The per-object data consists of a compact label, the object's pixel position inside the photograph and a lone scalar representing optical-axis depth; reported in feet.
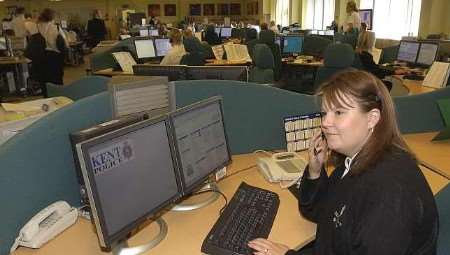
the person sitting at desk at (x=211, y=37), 30.06
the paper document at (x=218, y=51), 22.97
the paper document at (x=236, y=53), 22.08
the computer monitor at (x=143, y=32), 31.54
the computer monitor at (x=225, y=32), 35.55
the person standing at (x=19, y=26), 29.19
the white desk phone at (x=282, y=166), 6.14
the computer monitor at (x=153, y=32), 31.45
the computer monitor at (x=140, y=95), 5.54
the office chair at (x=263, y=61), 15.77
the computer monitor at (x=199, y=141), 5.13
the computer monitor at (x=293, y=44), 24.09
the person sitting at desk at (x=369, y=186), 3.59
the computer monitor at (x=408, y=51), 17.43
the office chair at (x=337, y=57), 14.28
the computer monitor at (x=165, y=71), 7.97
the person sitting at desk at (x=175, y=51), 18.51
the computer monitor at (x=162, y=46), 21.89
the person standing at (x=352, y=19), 25.89
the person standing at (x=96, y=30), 38.00
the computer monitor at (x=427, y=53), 16.16
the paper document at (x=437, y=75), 12.07
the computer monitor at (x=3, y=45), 25.34
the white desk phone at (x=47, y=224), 4.36
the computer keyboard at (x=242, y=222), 4.44
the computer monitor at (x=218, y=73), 7.87
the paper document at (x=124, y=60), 18.52
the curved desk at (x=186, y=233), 4.42
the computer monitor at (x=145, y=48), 20.70
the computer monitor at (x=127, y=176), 3.84
